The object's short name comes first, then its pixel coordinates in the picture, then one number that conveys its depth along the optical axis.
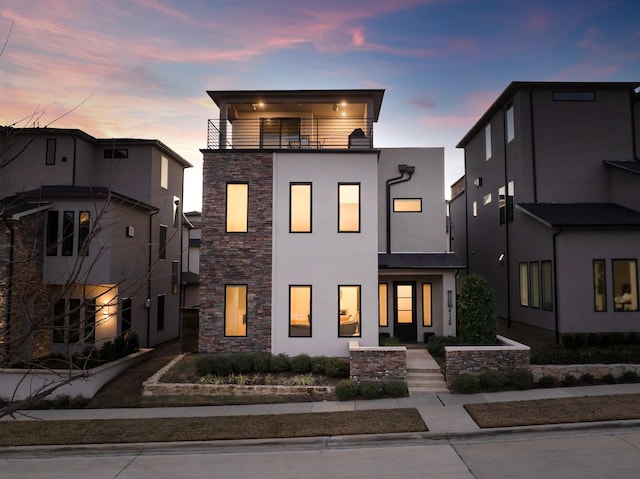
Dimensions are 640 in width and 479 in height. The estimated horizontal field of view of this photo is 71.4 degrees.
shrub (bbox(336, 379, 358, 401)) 11.66
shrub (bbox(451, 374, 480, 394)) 11.59
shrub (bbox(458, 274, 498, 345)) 13.16
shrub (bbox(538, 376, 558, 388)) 11.88
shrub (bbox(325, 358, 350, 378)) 12.85
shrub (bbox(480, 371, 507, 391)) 11.68
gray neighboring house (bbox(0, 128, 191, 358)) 15.59
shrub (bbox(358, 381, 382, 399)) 11.63
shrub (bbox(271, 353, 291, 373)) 13.37
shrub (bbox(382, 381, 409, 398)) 11.70
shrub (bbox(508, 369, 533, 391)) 11.74
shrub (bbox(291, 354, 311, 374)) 13.27
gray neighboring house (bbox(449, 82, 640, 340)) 14.25
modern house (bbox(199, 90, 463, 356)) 14.45
